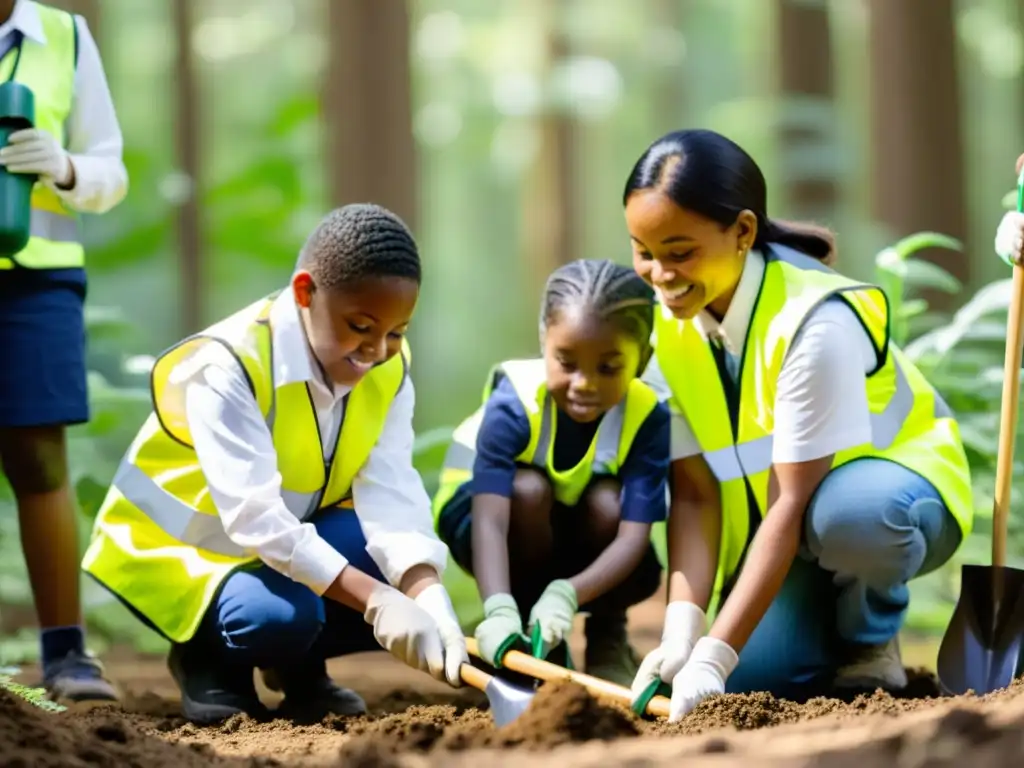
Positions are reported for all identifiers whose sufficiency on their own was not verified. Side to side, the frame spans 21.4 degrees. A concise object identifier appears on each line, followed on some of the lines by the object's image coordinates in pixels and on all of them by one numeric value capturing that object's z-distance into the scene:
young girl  6.04
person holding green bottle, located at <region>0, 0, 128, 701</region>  6.50
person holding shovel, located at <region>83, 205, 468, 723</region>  5.68
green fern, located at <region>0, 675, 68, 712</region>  5.26
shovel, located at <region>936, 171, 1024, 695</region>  5.95
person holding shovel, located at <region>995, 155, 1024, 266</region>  6.11
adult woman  5.76
